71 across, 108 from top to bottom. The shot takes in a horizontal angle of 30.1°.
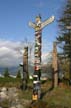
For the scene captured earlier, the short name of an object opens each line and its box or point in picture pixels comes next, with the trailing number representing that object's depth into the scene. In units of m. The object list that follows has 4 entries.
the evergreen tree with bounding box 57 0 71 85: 16.44
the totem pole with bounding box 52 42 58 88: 10.55
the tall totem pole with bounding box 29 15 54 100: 9.46
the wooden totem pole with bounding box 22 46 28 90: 11.44
